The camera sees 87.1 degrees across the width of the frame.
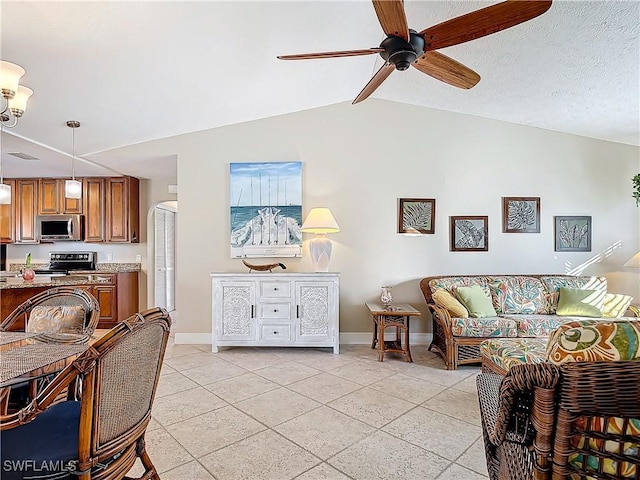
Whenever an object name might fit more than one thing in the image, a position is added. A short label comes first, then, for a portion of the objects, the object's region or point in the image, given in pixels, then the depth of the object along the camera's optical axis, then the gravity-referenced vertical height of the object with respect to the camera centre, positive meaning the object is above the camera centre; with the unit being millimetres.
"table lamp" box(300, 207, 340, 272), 4109 +54
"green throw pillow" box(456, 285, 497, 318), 3721 -735
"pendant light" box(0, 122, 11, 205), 3188 +373
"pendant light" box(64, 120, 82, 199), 3740 +530
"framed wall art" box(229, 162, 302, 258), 4484 +308
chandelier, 2109 +964
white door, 6191 -455
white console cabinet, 4016 -884
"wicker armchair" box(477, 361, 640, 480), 1028 -577
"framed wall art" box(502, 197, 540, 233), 4484 +287
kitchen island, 5328 -897
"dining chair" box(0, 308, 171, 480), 1070 -659
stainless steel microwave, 5719 +116
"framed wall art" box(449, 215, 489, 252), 4492 +30
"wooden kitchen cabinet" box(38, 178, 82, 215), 5852 +610
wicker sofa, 3518 -871
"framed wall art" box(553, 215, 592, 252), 4477 +50
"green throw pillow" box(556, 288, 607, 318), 3801 -752
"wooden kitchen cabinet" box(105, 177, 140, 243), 5781 +416
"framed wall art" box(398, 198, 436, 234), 4504 +292
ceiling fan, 1691 +1150
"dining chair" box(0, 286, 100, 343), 2129 -517
